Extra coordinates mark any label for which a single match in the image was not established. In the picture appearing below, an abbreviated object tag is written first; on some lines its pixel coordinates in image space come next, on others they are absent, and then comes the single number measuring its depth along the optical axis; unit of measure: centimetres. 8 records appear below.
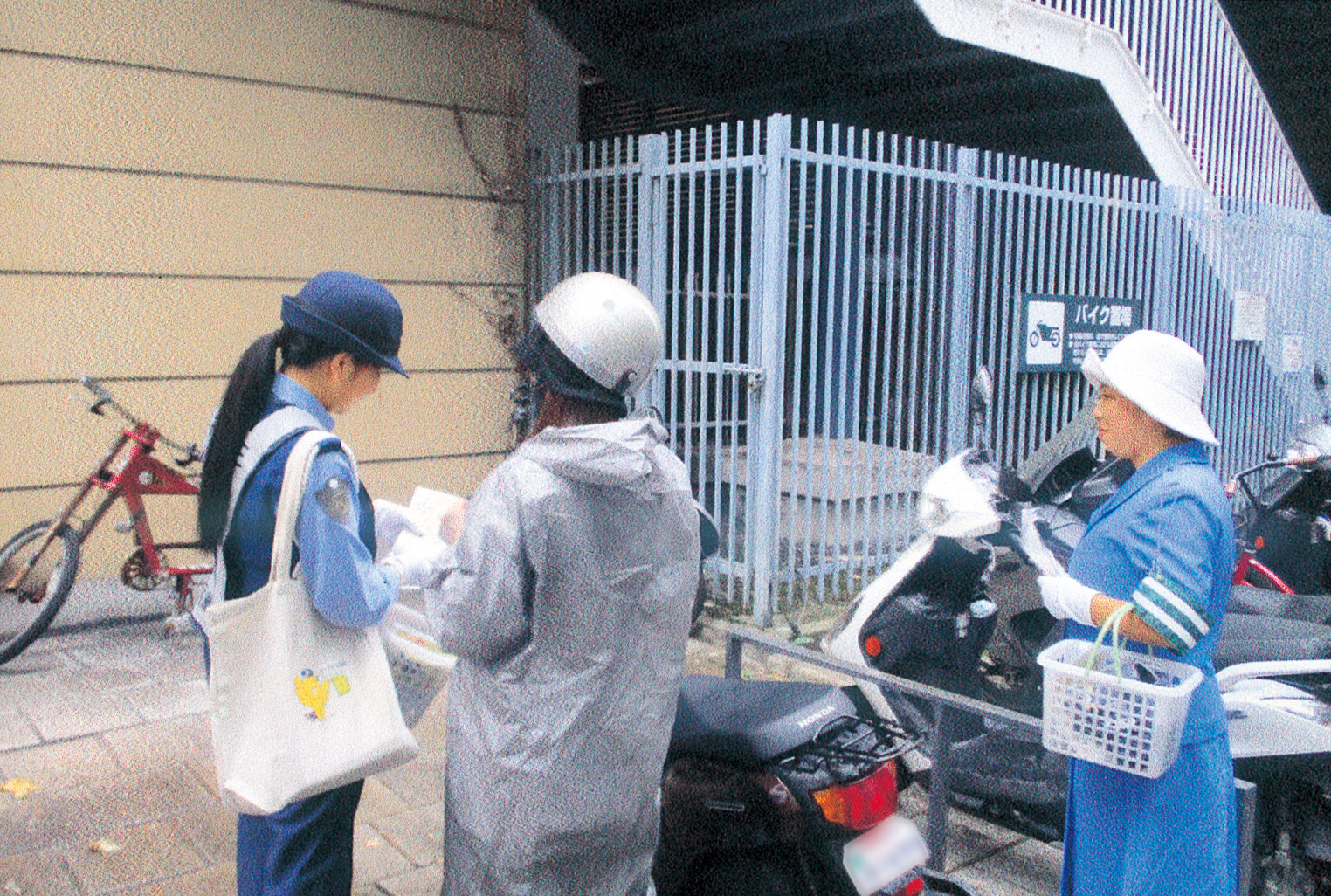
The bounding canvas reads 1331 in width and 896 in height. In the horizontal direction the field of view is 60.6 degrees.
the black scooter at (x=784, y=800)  226
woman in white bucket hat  244
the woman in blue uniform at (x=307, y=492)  227
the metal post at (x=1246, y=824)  260
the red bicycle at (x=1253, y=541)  526
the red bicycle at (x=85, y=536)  521
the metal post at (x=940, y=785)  298
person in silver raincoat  204
